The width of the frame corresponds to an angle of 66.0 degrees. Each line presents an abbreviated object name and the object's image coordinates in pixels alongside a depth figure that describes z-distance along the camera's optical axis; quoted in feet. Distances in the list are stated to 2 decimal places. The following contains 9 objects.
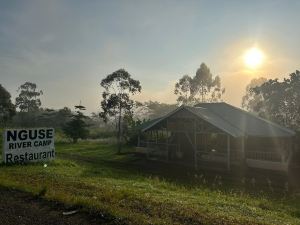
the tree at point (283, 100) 107.00
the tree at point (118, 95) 94.21
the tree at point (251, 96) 180.71
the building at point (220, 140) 55.88
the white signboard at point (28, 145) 48.97
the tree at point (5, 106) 142.92
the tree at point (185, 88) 155.83
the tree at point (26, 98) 200.84
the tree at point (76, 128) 106.18
